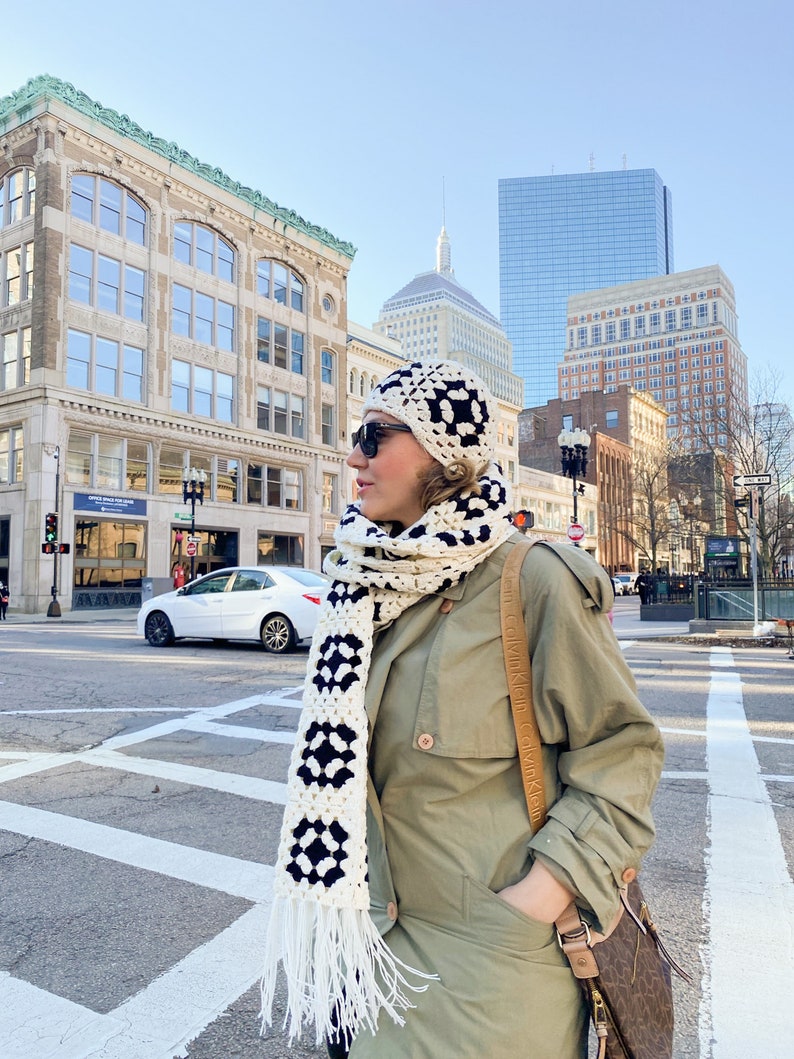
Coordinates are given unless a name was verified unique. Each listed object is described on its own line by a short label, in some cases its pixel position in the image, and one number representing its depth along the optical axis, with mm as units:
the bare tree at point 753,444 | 25844
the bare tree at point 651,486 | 37812
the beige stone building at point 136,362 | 30750
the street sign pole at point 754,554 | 17516
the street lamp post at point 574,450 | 23781
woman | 1391
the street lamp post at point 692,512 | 30919
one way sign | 16984
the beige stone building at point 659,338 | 125062
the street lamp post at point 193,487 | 31281
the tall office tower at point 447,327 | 122688
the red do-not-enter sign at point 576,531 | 21266
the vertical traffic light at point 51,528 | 27406
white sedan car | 12867
